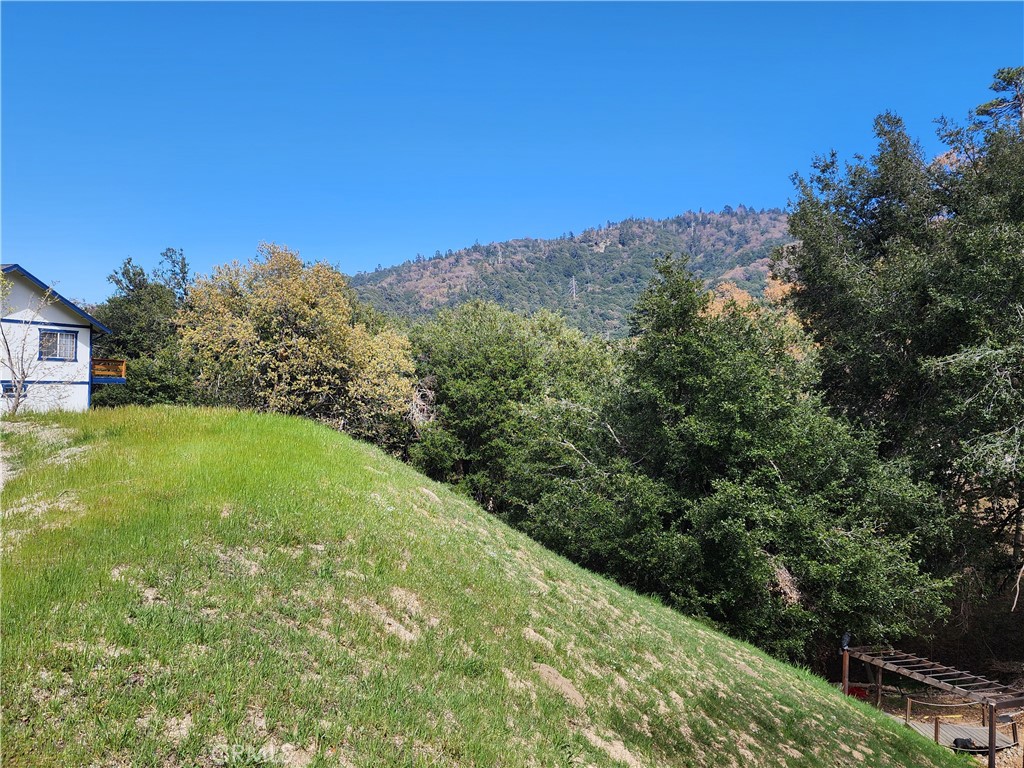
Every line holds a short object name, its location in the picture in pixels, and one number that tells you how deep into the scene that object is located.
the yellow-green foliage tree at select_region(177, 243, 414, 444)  26.22
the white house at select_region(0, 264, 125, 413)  26.61
